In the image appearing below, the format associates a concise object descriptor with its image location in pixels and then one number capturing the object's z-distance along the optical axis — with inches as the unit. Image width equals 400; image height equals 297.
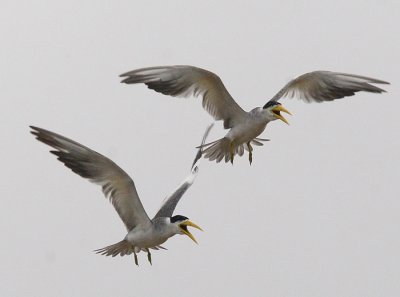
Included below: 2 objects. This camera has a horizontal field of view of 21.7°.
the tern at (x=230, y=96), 811.5
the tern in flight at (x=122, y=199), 700.7
